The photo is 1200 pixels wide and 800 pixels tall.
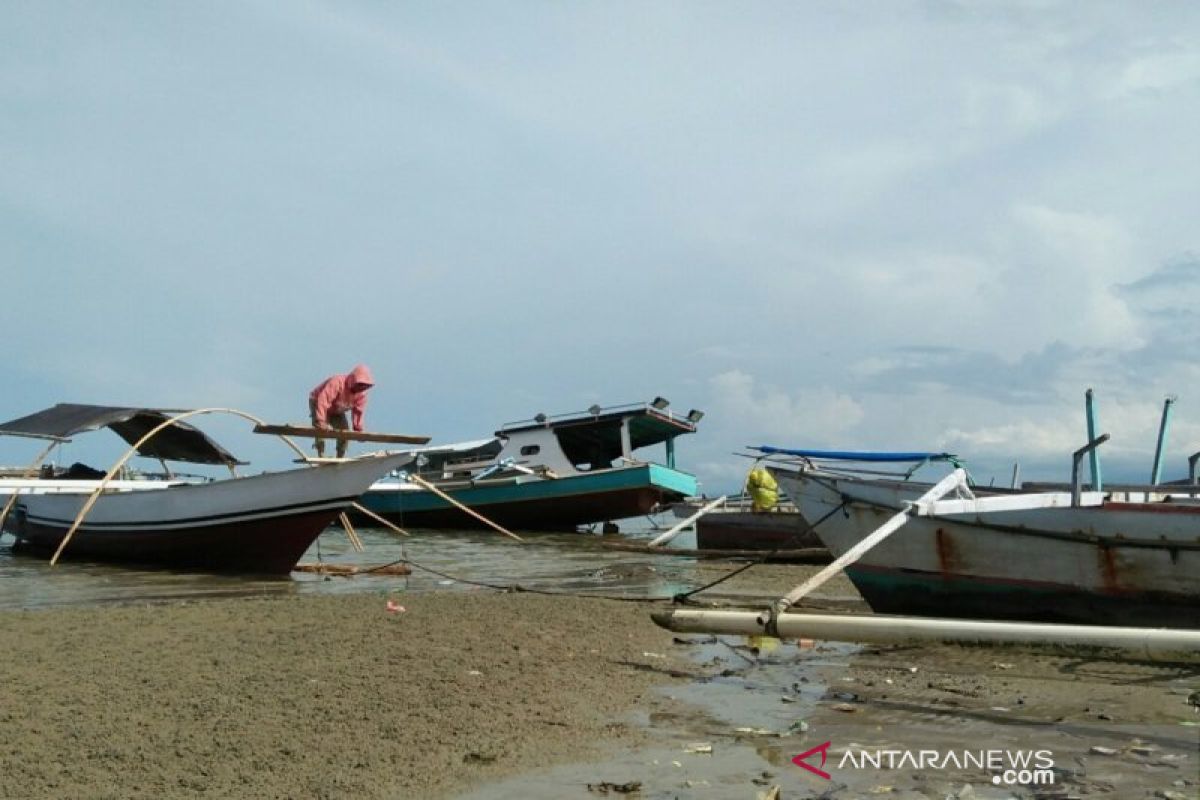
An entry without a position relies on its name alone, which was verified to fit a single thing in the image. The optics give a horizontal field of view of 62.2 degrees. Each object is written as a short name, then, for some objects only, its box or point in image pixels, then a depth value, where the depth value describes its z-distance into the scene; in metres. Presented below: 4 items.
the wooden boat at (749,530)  17.34
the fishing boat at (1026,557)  8.27
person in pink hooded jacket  13.94
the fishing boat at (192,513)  13.90
